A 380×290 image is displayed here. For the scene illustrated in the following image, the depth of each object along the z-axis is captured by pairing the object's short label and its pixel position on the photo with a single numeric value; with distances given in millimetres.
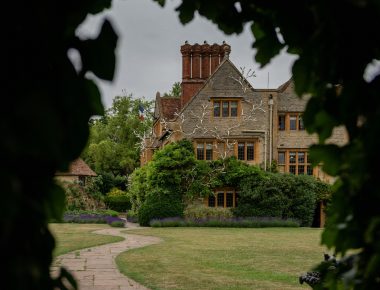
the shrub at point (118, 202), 39531
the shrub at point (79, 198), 32175
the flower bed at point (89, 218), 27336
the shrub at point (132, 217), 29547
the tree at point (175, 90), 61875
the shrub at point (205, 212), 27286
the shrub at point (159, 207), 26797
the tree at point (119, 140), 48906
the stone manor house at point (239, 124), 28641
